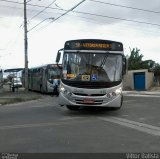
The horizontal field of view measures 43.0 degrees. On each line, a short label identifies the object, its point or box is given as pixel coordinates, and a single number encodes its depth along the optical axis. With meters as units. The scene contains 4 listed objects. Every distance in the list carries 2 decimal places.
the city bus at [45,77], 18.22
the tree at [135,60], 33.67
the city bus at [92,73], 8.32
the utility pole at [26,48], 19.76
